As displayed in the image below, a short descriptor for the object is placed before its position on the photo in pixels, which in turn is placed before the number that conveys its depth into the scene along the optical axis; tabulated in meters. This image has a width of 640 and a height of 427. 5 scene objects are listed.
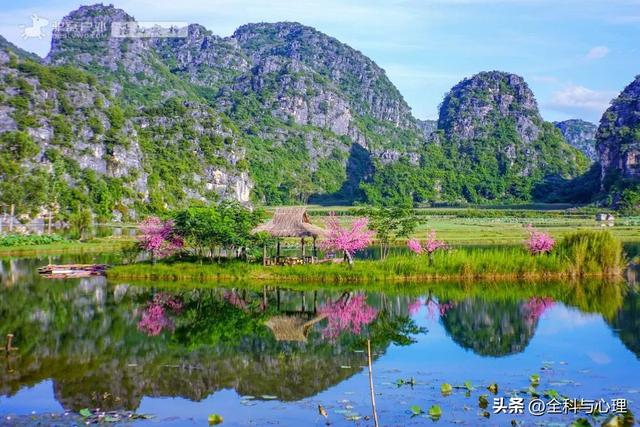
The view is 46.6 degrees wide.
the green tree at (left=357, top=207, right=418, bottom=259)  37.47
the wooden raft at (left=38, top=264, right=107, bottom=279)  34.22
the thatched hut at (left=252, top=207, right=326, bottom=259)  33.44
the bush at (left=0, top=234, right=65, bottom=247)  50.18
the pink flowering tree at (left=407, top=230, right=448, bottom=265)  32.31
